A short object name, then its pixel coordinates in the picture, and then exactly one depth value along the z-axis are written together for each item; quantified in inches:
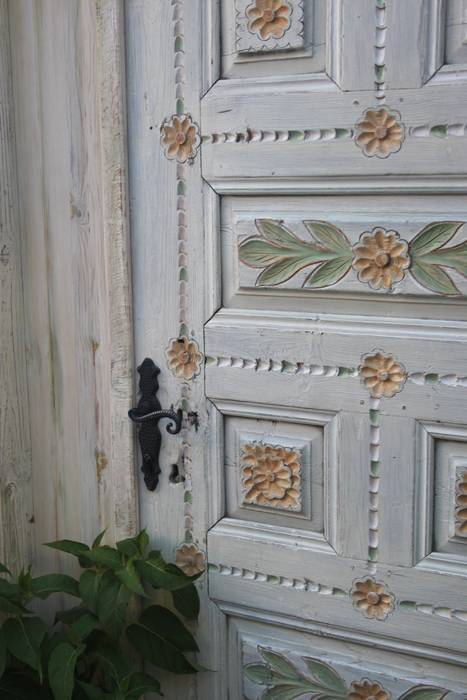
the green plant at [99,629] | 65.8
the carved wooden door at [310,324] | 59.1
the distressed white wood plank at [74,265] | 68.6
